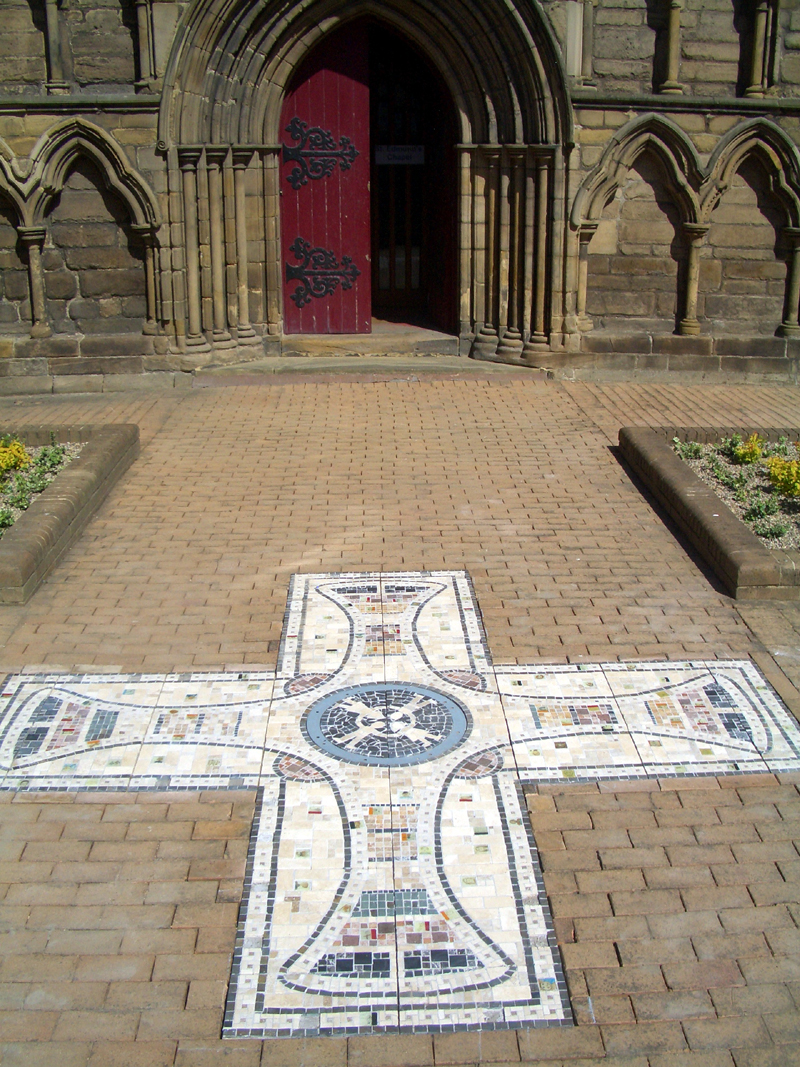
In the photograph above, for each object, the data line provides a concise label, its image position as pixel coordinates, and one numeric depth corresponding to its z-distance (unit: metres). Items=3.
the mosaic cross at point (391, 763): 3.73
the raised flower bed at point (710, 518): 6.52
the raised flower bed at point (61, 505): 6.47
